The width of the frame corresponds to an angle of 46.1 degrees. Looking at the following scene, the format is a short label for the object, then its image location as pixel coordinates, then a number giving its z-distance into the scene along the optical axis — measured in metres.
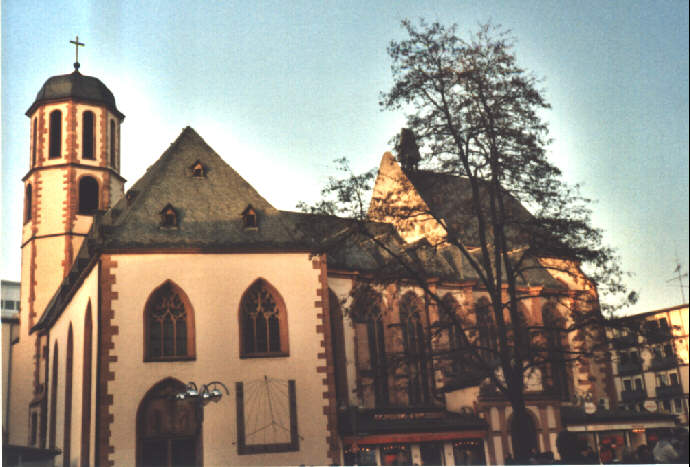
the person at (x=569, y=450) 8.61
